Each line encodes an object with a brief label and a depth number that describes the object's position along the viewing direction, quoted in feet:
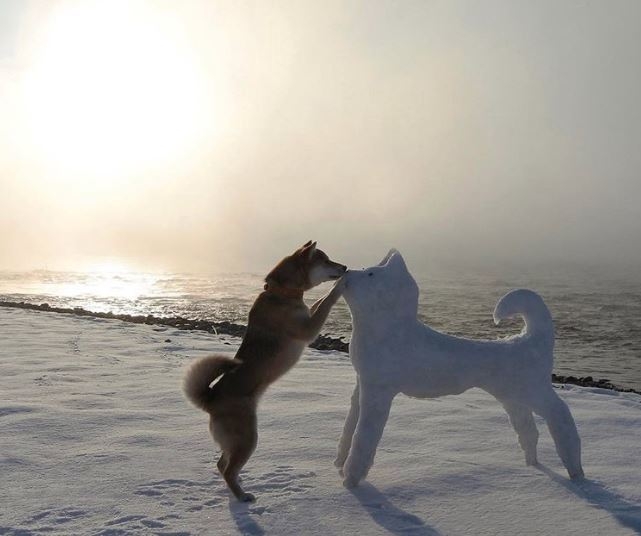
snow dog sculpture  12.12
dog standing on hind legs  11.74
